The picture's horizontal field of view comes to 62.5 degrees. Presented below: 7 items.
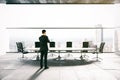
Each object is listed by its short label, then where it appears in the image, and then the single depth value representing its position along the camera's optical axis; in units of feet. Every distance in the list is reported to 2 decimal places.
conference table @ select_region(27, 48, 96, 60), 14.26
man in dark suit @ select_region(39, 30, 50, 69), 11.78
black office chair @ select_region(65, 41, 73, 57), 16.73
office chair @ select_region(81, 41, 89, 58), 16.26
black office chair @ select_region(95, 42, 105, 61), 14.92
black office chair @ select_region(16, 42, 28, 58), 15.21
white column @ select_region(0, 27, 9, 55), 18.22
